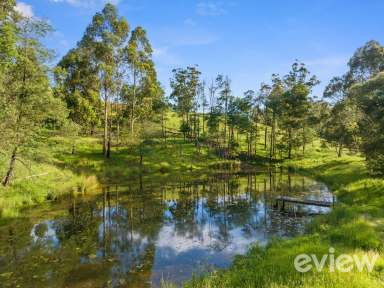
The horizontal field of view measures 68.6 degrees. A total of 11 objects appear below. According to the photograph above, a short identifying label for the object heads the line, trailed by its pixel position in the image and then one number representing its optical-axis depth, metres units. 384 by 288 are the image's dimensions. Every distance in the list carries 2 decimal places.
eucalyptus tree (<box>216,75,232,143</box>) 56.93
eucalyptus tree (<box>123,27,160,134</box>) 44.01
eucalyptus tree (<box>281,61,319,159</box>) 55.44
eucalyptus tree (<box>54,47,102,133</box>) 42.62
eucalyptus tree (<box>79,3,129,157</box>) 38.78
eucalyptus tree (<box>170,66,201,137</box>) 53.77
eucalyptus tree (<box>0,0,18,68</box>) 13.67
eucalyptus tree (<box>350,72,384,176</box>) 18.19
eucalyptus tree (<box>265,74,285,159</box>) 56.84
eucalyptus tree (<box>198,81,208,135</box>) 56.95
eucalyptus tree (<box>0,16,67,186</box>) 18.91
